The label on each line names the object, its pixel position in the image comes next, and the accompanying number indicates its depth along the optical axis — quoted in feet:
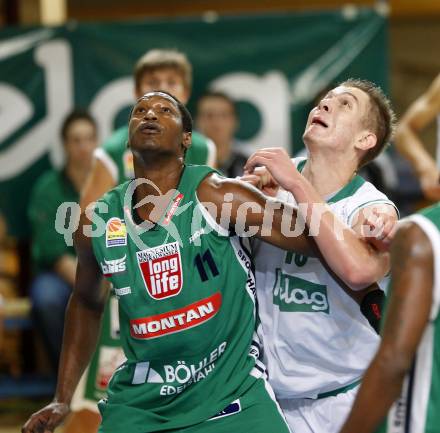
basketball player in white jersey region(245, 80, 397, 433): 23.44
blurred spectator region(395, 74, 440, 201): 38.90
